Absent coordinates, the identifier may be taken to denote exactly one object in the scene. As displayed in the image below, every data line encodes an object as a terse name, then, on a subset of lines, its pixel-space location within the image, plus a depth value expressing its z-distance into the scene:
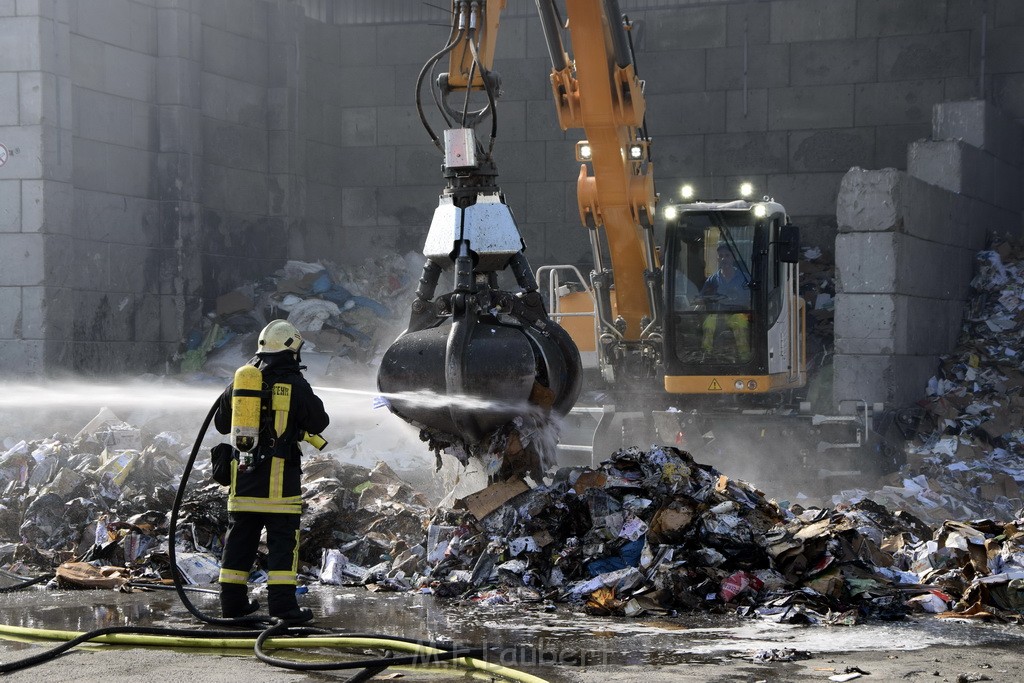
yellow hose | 11.41
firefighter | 12.90
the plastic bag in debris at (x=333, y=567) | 15.66
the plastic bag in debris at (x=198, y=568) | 15.62
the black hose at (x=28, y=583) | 15.33
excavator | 13.60
